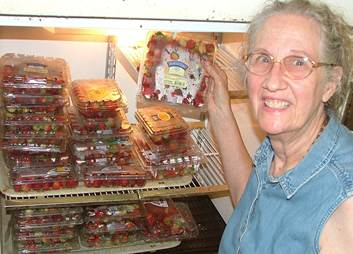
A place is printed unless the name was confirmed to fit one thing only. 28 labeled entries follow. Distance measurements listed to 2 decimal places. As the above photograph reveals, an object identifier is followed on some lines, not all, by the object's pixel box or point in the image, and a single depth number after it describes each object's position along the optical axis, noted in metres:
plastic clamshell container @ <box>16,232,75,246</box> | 1.98
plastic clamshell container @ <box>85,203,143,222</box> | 2.07
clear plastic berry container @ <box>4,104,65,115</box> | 1.80
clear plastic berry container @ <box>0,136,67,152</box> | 1.80
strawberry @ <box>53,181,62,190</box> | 1.83
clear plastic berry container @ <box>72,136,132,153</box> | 1.89
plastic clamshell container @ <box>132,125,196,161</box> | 1.96
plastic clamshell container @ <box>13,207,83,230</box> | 1.98
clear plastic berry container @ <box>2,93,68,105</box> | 1.79
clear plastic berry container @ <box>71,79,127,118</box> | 1.89
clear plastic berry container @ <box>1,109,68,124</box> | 1.80
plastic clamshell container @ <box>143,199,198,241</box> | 2.13
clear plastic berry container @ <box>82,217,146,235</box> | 2.04
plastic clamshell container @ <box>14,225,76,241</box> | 1.98
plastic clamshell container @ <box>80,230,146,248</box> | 2.05
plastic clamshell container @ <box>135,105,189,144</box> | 1.96
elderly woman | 1.18
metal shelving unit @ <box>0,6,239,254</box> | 1.12
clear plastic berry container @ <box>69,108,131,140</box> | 1.89
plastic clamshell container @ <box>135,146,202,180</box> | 1.95
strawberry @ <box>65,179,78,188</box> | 1.84
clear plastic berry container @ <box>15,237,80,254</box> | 1.96
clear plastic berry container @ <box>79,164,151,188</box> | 1.86
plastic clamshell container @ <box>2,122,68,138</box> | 1.80
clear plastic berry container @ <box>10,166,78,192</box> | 1.79
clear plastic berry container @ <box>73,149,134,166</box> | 1.89
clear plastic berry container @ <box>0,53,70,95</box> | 1.79
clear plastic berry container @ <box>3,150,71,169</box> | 1.82
